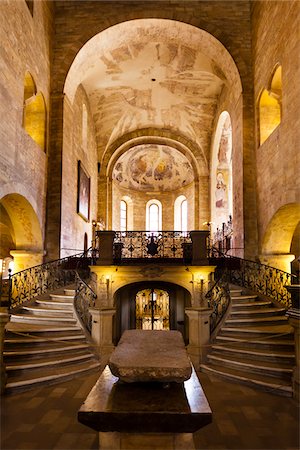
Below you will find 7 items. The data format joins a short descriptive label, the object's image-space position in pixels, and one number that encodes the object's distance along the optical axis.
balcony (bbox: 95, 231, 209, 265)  10.70
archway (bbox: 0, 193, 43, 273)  12.09
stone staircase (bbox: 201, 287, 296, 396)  6.41
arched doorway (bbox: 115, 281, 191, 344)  13.72
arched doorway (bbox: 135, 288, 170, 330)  16.44
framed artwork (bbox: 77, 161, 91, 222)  16.06
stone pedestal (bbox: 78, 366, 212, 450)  2.94
